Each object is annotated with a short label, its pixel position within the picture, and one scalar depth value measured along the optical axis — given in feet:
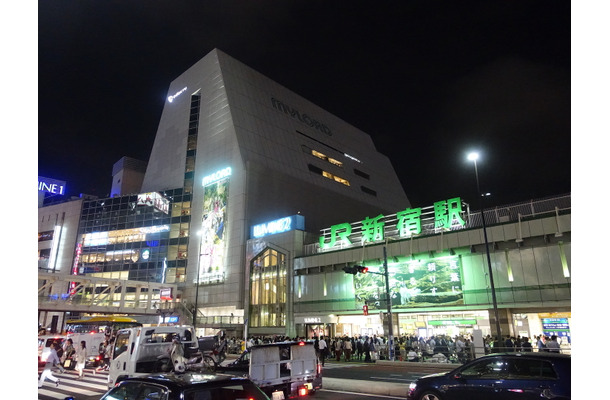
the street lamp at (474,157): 71.38
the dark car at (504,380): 24.59
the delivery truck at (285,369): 36.49
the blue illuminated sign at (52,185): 150.39
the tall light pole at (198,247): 172.90
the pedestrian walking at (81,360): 61.36
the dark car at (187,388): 17.11
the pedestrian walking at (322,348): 80.89
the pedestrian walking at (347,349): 92.84
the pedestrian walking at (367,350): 90.07
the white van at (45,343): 66.37
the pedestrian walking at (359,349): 93.09
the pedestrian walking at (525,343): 75.82
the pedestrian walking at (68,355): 71.51
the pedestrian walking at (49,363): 50.17
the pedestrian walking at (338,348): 93.51
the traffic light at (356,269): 84.74
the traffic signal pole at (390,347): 81.20
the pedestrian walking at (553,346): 60.13
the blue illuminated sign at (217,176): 172.35
